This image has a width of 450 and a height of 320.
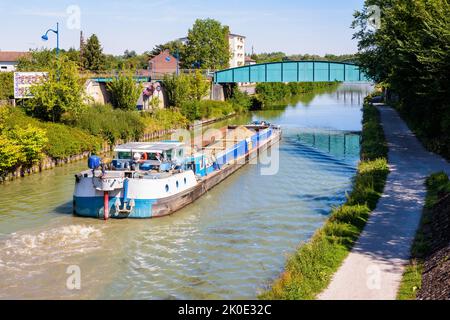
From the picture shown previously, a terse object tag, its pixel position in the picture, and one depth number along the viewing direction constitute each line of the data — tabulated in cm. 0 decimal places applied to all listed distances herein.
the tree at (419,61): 3195
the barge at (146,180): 2470
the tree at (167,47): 14626
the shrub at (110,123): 4406
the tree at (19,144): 3162
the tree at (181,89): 6988
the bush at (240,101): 8750
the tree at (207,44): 11931
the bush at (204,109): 6819
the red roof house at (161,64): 12086
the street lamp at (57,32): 3749
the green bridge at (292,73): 8475
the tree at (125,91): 5747
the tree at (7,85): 4972
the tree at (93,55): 9056
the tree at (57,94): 4172
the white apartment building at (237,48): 14600
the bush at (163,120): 5490
